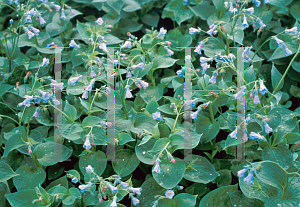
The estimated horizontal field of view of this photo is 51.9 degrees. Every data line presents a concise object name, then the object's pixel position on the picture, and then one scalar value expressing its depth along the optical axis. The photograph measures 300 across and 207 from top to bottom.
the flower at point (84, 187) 2.04
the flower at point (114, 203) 1.95
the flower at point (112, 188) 2.01
